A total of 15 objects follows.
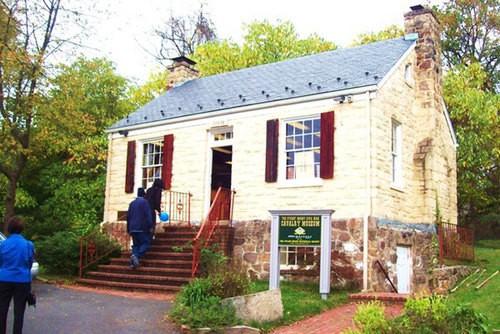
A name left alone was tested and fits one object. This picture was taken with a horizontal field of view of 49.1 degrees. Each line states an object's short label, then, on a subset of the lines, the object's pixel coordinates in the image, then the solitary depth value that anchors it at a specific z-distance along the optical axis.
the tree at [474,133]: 20.28
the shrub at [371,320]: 5.68
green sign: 10.66
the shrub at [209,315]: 7.94
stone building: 12.60
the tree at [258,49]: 29.12
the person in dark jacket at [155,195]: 14.59
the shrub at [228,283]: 8.72
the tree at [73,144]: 17.69
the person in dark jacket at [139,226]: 12.92
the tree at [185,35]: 35.88
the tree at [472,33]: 28.03
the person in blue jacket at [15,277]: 6.93
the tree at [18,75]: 15.66
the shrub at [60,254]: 13.80
